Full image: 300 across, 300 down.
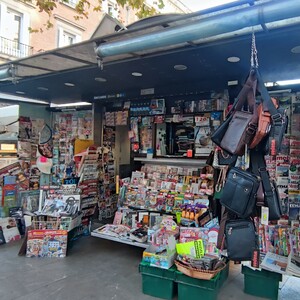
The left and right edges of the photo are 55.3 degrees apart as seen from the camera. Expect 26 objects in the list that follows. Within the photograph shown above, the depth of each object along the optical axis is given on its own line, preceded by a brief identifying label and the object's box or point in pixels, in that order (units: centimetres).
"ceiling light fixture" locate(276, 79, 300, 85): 350
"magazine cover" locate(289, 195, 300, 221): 347
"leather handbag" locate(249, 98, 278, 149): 159
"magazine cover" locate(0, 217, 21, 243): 463
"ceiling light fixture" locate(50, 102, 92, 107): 553
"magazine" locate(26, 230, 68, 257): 403
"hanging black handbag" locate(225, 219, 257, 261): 171
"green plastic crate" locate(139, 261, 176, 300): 297
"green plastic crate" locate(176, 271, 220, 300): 276
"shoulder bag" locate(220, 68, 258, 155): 165
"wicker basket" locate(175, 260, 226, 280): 273
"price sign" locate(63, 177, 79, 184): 483
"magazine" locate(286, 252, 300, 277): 279
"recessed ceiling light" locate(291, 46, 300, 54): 250
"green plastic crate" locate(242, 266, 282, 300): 297
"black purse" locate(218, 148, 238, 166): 180
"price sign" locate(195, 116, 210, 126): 423
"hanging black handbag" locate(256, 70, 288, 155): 157
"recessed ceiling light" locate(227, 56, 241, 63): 284
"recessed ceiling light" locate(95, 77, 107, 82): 387
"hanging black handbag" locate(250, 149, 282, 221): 166
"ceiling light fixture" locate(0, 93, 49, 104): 513
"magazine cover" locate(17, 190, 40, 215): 526
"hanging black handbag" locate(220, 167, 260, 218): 163
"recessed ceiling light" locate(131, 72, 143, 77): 358
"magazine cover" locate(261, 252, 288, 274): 290
